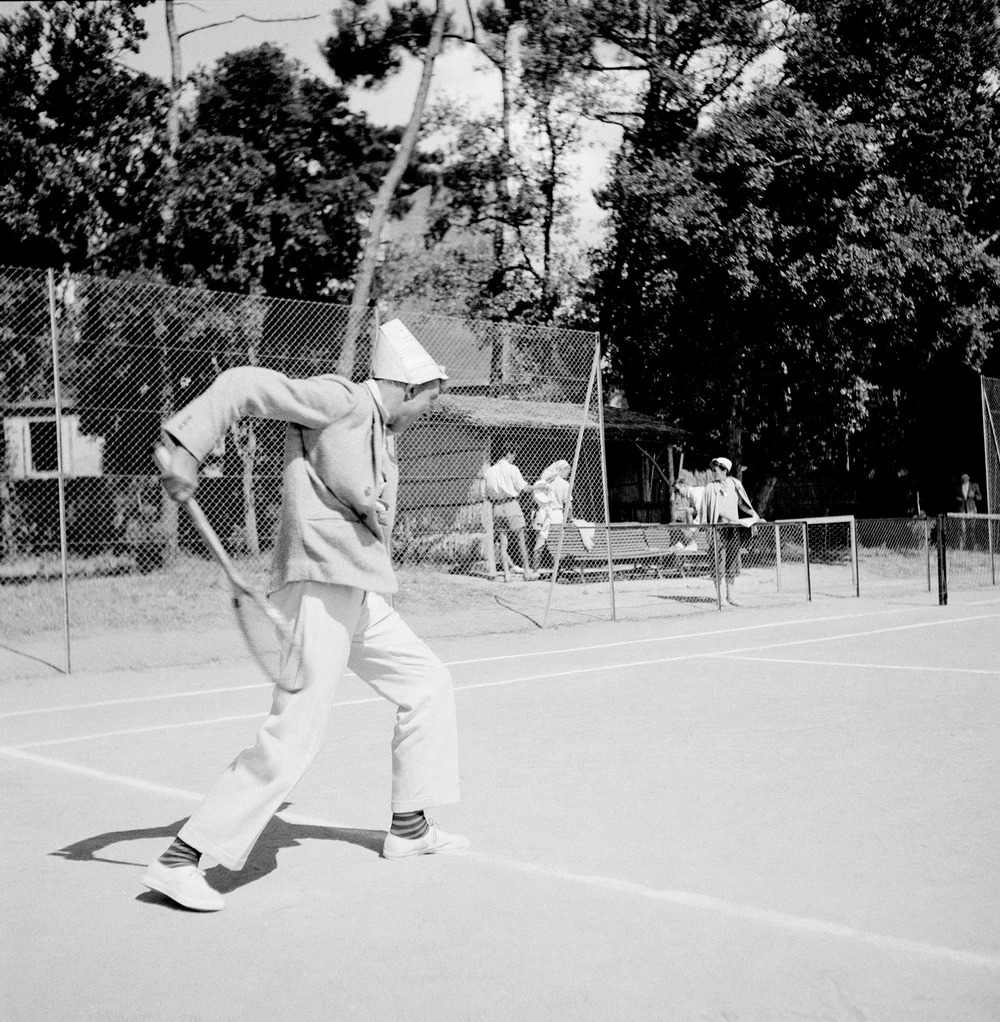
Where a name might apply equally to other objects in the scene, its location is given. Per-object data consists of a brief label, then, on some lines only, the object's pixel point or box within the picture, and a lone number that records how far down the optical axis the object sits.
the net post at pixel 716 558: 17.09
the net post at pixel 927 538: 19.44
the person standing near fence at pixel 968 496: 29.03
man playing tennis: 4.36
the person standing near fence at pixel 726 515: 17.58
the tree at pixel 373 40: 28.39
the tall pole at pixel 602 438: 15.34
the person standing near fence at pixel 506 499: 19.25
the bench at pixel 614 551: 18.03
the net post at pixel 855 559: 18.98
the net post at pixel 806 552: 18.23
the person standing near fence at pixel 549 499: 19.88
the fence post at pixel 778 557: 18.45
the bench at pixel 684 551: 18.05
